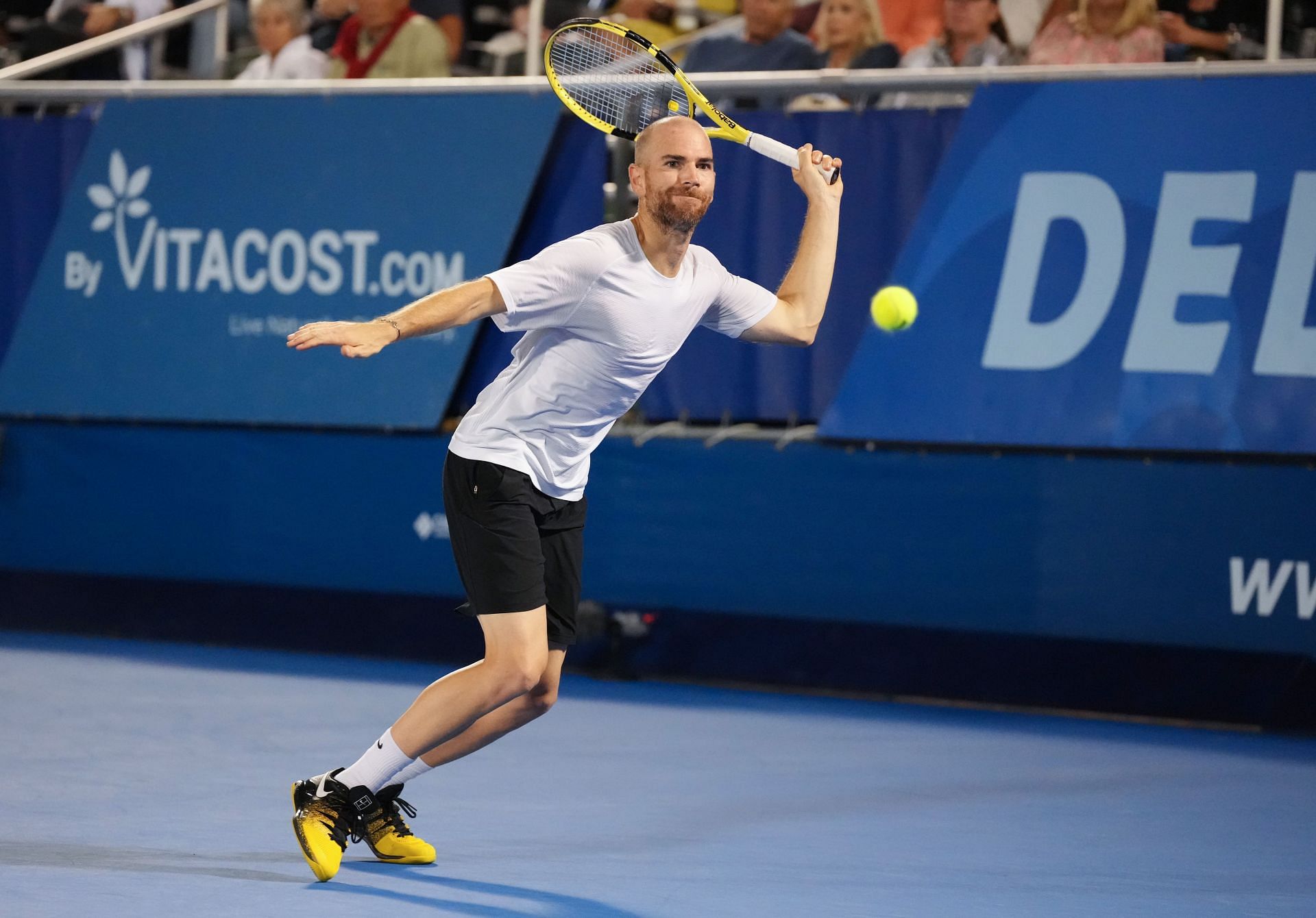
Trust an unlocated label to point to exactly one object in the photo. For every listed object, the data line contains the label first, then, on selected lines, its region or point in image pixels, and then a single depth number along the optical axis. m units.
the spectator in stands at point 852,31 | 17.00
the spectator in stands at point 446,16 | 20.14
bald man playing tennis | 9.19
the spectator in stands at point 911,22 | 17.70
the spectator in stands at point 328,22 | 21.25
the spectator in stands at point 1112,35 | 15.92
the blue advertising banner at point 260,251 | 17.86
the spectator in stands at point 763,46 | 17.16
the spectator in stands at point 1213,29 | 16.37
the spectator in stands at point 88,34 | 21.59
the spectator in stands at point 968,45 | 16.86
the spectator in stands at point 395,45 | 18.87
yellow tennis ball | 10.53
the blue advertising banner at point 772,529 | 15.20
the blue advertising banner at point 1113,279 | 15.02
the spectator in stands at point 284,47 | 19.62
